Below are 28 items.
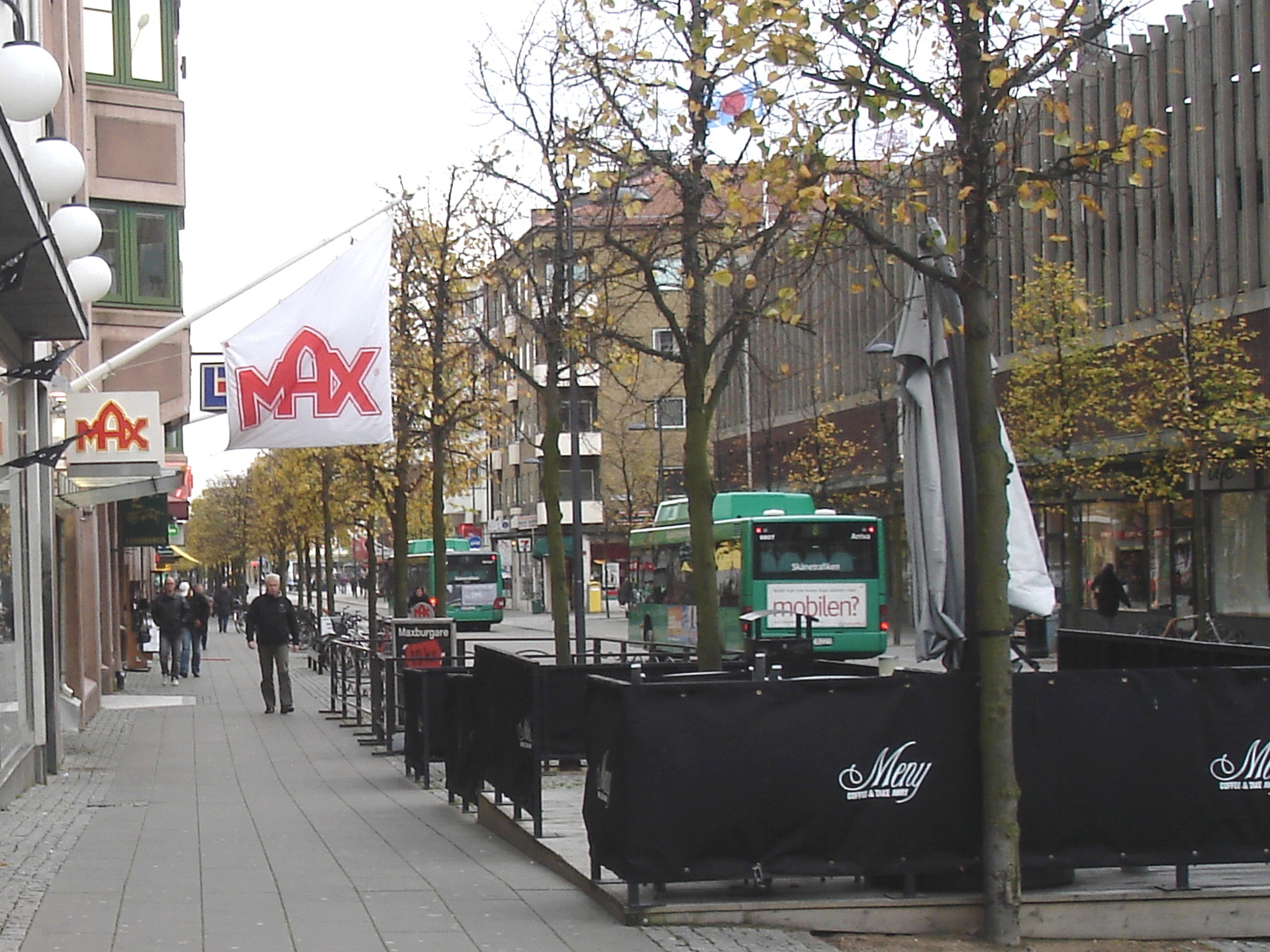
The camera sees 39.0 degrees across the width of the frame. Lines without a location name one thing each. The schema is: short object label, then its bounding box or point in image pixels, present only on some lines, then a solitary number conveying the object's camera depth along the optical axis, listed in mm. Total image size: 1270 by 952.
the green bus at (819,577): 32750
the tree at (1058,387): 37375
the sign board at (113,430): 16484
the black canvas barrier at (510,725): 11461
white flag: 15695
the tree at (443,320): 25531
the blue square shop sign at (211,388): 25344
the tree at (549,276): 18734
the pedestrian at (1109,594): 38938
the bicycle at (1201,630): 32938
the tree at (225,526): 84750
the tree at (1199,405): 33406
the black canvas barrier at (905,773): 8789
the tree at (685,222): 14352
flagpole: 16359
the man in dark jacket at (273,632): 25203
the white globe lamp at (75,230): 14273
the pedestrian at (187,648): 37281
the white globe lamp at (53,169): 12461
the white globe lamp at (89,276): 15016
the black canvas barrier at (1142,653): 11125
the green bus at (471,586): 65062
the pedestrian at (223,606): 67125
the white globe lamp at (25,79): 10258
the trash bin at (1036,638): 30781
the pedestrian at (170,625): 35312
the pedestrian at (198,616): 37688
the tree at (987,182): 8773
